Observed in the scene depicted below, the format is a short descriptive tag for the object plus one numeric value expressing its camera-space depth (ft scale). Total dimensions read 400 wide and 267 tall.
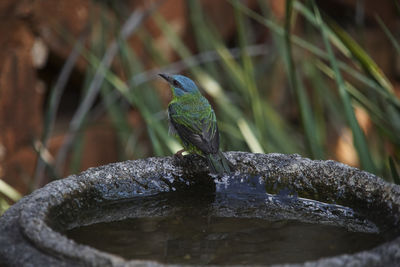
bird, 12.42
